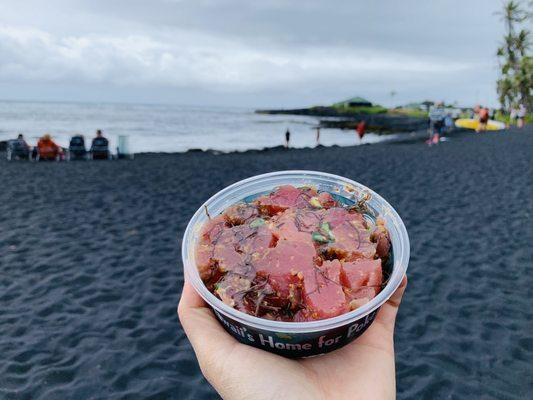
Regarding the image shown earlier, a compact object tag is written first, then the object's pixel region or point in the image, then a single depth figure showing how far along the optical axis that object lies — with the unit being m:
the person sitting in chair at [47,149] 20.81
